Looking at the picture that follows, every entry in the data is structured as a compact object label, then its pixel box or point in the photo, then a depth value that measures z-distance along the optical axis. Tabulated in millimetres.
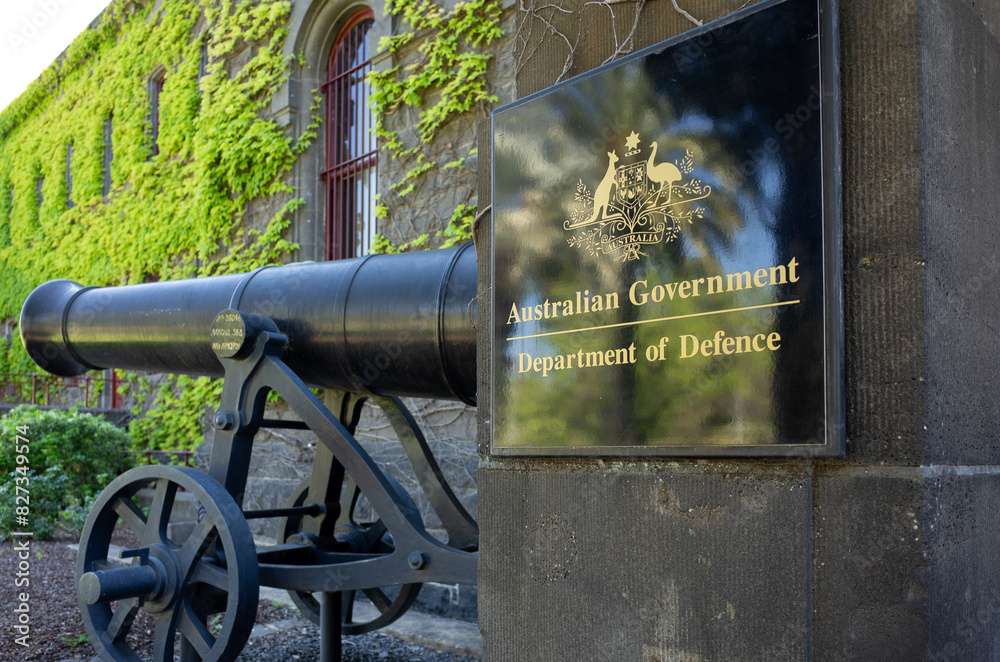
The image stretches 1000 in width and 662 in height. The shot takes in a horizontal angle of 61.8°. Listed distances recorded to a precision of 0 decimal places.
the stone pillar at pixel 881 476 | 1535
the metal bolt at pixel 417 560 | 3170
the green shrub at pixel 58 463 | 8008
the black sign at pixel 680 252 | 1642
